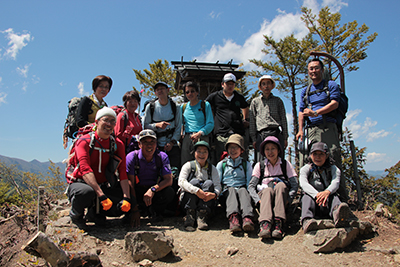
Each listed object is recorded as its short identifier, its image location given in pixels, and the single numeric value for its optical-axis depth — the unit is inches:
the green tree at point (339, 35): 459.2
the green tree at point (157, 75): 819.4
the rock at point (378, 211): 196.7
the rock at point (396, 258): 136.8
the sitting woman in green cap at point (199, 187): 185.0
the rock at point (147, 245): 139.5
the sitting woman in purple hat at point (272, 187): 166.7
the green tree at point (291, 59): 476.4
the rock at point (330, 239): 148.2
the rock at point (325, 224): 157.6
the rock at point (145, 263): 135.1
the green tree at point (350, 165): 271.3
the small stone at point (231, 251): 150.9
